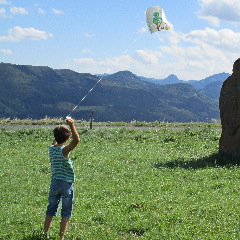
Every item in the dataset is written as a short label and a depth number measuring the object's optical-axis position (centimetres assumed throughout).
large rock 1737
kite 1950
